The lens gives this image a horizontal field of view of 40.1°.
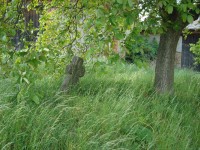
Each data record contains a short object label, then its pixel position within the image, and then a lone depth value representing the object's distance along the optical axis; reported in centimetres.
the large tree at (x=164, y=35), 350
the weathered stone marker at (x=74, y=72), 505
